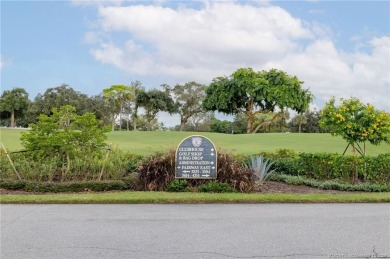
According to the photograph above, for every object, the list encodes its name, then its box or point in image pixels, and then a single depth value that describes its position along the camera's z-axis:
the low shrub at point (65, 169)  12.95
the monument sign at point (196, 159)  12.30
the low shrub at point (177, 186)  11.95
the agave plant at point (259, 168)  13.46
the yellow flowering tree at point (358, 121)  14.84
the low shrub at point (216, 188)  11.88
